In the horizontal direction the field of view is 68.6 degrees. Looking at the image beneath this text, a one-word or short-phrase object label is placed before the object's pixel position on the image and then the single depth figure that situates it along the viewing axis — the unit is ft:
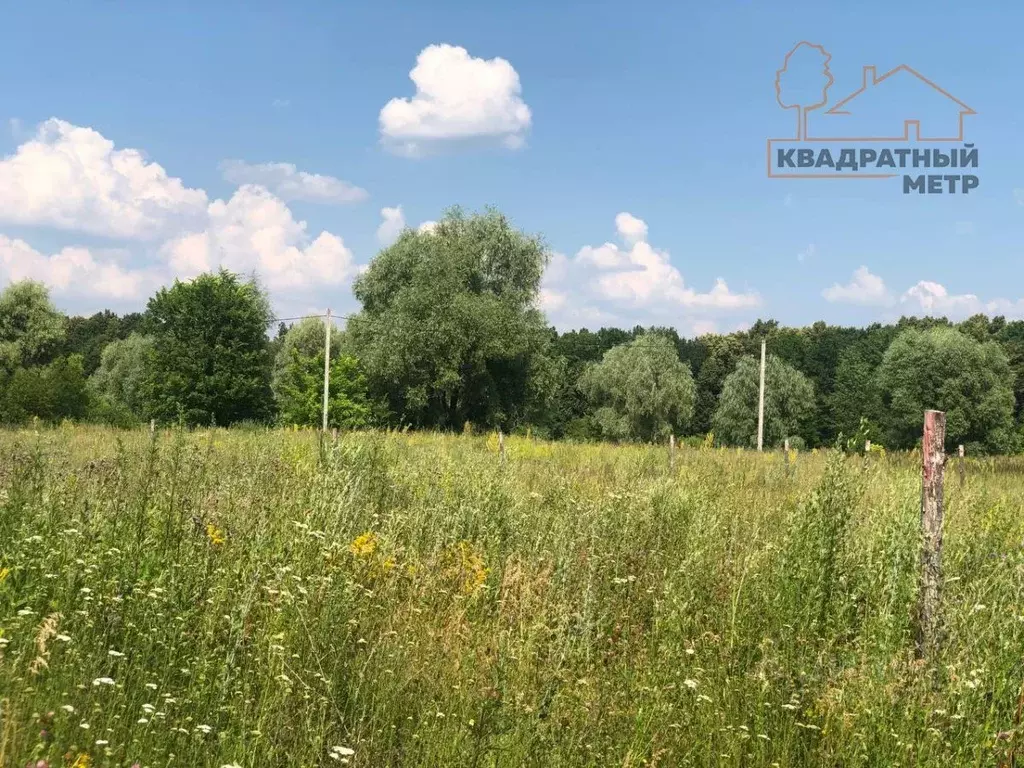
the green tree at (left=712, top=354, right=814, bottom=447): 224.12
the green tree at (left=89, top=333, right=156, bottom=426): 221.66
